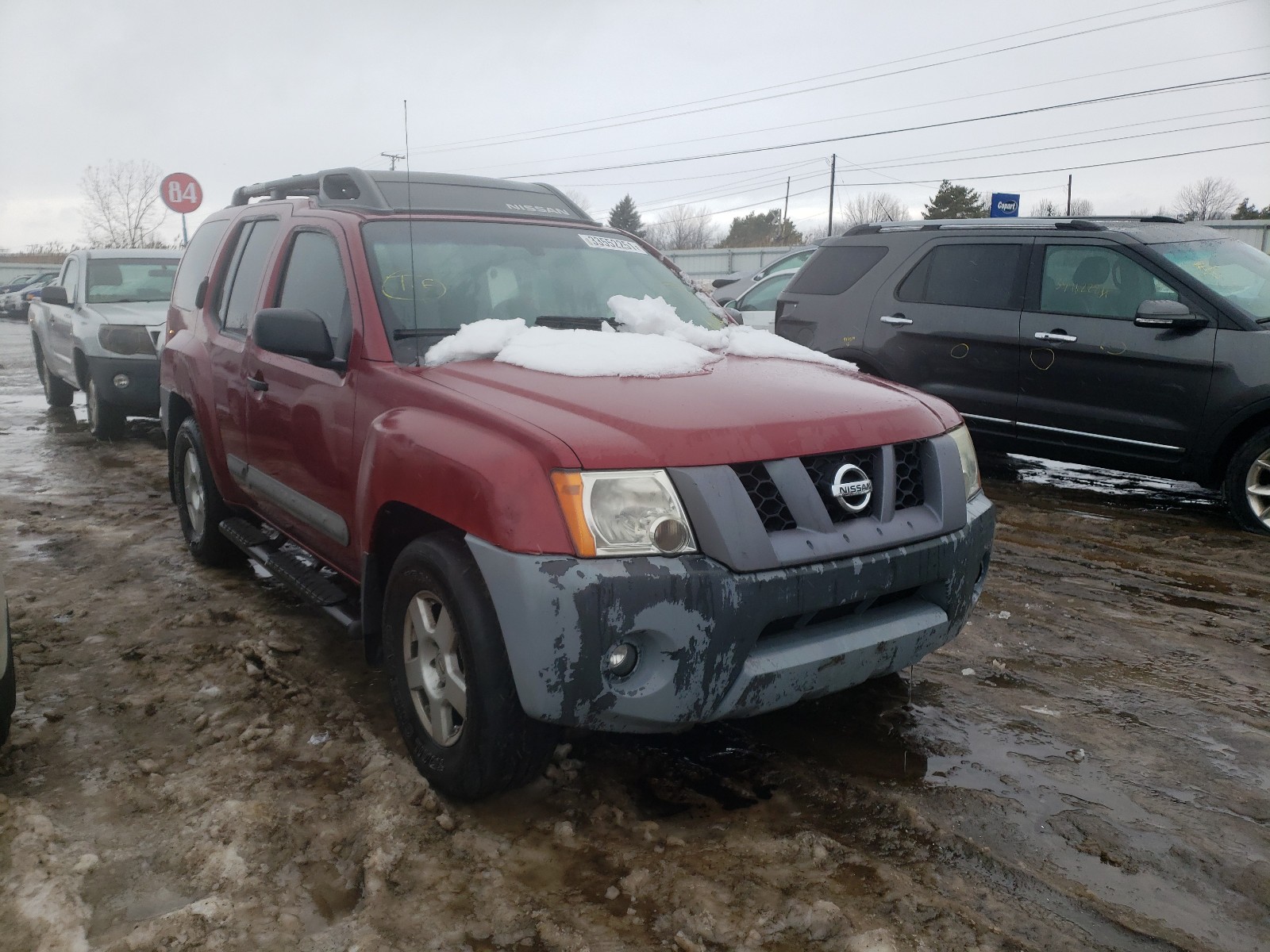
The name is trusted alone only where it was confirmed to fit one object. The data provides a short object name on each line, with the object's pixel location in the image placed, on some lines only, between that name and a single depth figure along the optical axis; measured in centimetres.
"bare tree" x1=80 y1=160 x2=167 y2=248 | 3981
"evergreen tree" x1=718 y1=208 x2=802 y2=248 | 6775
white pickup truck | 873
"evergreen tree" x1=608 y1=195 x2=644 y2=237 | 7906
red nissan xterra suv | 239
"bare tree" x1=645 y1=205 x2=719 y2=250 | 7519
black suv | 577
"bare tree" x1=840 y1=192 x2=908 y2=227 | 6562
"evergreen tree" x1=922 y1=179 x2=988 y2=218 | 4903
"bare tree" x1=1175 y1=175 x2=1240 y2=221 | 5869
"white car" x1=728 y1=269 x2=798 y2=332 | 1007
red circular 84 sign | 1580
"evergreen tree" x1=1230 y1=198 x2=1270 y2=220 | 4359
